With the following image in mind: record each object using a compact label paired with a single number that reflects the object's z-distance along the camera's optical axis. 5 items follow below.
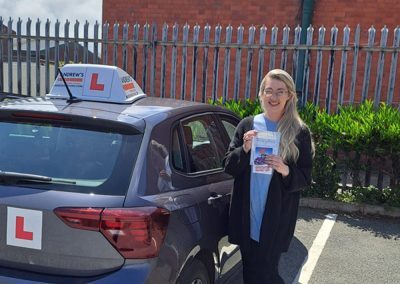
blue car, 2.25
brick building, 8.59
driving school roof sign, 3.14
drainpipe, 8.76
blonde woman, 2.93
